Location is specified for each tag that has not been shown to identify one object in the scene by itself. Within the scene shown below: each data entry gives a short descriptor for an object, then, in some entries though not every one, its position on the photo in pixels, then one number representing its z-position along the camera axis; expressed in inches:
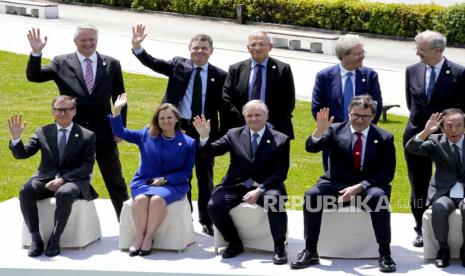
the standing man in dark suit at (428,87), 385.4
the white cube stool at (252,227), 385.7
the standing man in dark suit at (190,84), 410.3
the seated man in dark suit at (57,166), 385.7
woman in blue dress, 387.5
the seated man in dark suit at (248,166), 384.5
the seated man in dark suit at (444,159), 369.1
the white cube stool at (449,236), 370.3
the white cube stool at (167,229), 390.3
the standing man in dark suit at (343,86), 390.3
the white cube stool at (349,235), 378.9
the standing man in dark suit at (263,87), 403.9
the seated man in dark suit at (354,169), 370.6
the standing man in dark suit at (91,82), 404.8
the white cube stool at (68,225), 393.4
